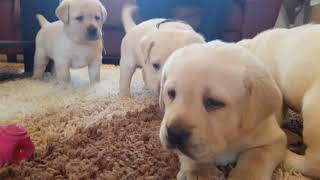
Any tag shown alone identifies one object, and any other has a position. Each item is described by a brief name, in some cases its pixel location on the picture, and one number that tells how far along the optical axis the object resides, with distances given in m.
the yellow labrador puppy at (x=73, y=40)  0.48
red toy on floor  0.23
